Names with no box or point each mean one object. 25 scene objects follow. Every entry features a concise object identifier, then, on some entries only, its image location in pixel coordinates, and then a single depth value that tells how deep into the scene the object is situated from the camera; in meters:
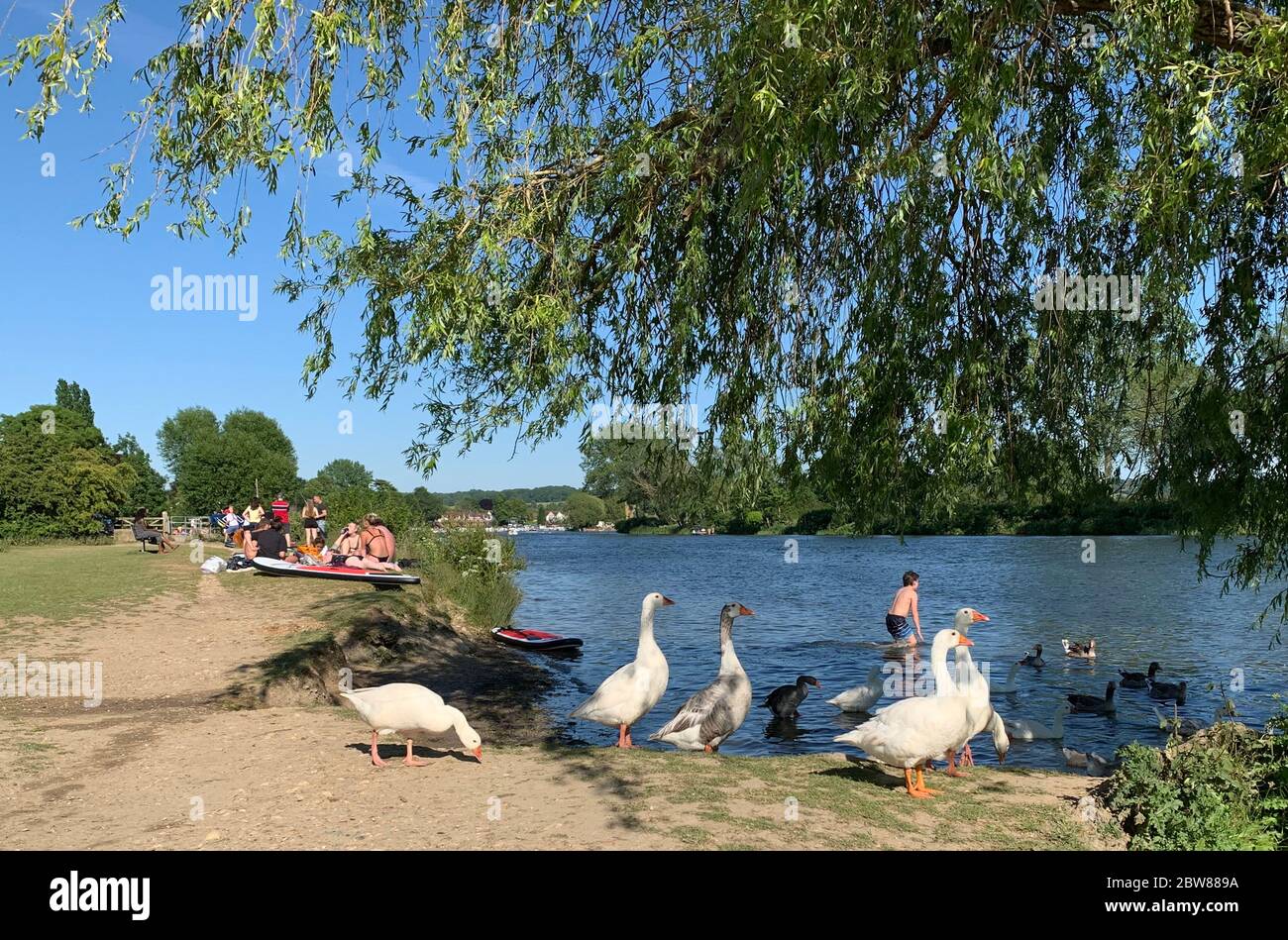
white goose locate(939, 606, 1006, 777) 9.09
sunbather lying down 22.48
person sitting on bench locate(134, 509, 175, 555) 32.60
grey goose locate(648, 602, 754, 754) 10.62
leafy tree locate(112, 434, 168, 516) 75.31
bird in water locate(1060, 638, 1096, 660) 20.56
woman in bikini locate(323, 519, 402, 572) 22.61
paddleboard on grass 21.73
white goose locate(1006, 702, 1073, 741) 13.07
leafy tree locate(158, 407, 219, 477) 114.62
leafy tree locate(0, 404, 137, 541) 49.88
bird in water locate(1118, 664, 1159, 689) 17.09
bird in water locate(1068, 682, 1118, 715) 15.04
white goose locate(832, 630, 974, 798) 7.73
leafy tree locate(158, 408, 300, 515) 76.19
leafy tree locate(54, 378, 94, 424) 84.39
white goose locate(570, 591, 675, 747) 10.53
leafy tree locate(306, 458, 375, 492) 129.62
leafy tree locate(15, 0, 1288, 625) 6.45
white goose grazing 8.60
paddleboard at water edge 21.98
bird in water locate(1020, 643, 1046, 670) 19.72
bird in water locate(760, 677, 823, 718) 14.28
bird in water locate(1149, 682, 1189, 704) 16.00
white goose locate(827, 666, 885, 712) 14.32
